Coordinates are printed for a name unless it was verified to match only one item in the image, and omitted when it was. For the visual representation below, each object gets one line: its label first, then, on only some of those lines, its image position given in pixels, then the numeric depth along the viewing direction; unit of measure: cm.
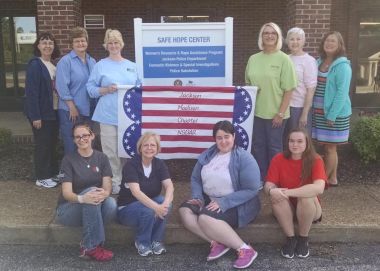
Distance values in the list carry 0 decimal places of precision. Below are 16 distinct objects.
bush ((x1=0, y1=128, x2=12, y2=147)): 631
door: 1023
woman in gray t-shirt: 360
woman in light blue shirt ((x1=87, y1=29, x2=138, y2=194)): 443
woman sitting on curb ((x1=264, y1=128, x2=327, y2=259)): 367
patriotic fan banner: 470
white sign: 494
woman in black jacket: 475
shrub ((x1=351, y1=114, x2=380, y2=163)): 556
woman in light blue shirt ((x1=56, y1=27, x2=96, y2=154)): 459
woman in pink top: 460
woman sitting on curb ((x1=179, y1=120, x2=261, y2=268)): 363
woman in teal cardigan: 454
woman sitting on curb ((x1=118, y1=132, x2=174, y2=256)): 370
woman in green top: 439
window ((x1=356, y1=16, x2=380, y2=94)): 1038
